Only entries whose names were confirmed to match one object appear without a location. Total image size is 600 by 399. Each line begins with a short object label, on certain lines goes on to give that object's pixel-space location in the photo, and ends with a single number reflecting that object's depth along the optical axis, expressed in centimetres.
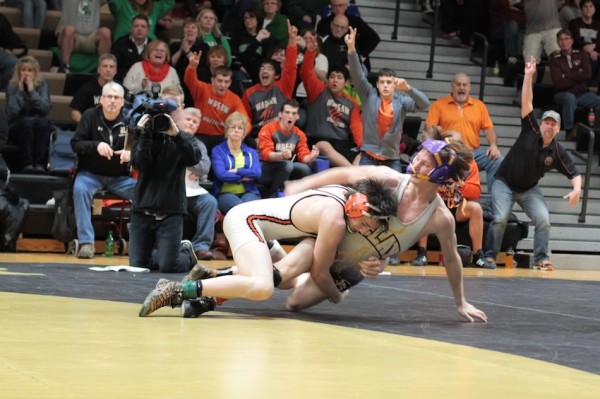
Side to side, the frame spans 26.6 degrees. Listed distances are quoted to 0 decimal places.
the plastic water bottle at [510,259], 1237
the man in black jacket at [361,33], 1423
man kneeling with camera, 897
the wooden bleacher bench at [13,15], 1404
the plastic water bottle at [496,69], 1584
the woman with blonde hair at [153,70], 1211
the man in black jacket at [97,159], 1038
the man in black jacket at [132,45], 1266
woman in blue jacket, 1126
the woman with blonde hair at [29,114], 1154
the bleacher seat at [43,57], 1334
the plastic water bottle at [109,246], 1075
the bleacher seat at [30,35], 1366
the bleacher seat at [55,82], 1288
